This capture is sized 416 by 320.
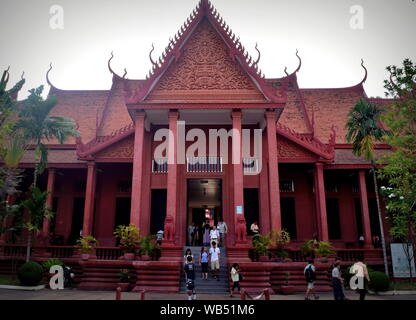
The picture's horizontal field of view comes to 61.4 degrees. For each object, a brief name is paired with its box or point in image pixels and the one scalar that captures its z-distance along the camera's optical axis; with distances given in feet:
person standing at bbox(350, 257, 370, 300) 30.75
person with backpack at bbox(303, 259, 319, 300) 34.73
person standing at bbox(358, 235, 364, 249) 57.88
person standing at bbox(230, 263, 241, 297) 35.94
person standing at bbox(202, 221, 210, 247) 47.66
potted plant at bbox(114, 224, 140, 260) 42.29
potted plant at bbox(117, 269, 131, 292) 41.37
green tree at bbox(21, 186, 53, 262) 46.98
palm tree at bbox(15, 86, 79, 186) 51.09
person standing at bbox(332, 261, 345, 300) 31.83
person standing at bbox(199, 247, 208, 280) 40.55
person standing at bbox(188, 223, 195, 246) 52.03
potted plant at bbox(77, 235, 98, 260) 43.37
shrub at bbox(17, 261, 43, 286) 41.83
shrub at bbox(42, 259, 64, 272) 44.91
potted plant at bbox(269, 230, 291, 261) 42.63
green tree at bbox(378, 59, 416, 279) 44.93
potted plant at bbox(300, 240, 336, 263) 43.57
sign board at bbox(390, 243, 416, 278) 48.34
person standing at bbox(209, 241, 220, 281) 40.45
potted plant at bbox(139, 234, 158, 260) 41.73
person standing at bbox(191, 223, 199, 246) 53.47
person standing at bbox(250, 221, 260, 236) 47.52
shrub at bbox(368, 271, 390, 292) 41.88
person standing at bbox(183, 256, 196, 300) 31.59
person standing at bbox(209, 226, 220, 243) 44.05
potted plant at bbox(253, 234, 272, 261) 41.51
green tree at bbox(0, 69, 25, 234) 46.29
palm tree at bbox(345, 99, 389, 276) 51.19
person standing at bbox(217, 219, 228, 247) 48.18
